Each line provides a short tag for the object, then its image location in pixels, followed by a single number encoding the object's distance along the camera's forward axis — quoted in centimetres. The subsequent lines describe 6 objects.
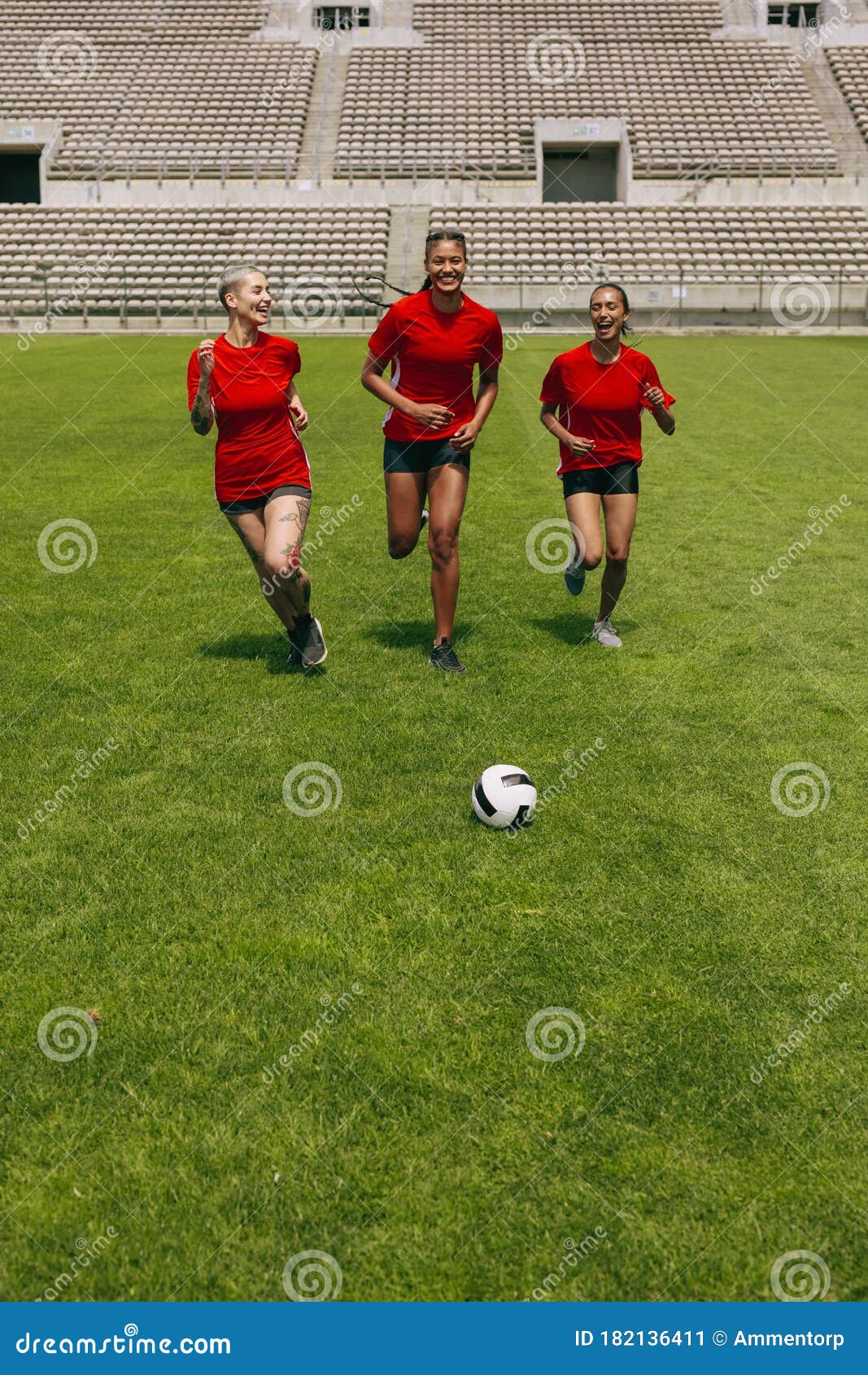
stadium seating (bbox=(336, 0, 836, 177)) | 3841
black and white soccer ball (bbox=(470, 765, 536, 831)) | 466
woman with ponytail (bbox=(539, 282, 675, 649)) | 705
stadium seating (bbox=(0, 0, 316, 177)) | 3856
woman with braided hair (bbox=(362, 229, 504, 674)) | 647
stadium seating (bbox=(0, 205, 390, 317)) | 3159
